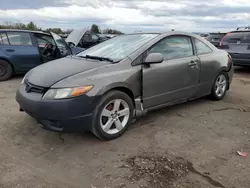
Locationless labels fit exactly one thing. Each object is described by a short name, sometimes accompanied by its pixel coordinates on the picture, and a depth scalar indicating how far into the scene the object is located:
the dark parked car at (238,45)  6.61
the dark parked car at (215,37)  10.22
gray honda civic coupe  2.52
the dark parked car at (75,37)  6.07
